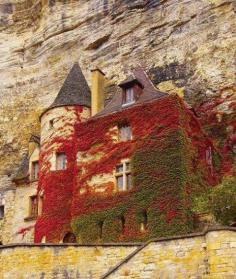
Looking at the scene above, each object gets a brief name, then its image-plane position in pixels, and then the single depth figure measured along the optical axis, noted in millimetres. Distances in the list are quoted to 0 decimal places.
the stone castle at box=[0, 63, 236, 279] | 21547
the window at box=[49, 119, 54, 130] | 35397
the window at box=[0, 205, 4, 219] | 39812
